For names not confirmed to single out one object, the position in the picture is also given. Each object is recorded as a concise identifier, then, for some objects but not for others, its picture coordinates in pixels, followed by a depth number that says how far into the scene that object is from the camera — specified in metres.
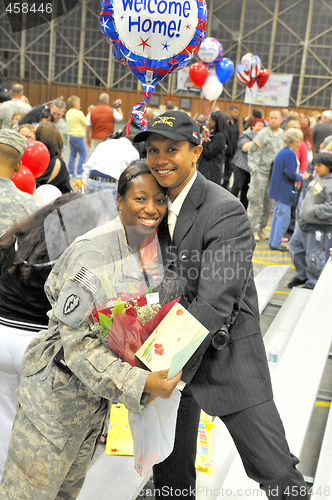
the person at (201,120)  9.12
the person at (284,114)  13.97
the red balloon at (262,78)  11.07
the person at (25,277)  2.15
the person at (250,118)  9.37
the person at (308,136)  8.84
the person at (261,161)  7.58
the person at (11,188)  2.82
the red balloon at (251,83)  10.98
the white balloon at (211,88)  9.87
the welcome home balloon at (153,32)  3.05
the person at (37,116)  6.80
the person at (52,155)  4.59
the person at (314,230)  5.47
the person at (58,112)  7.19
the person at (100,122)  8.93
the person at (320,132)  9.05
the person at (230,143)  9.44
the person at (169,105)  9.54
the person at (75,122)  10.21
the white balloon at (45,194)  3.48
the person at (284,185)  6.88
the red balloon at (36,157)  3.86
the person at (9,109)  7.56
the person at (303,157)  7.92
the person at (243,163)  8.18
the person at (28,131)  5.00
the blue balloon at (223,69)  10.72
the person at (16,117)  7.03
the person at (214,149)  7.92
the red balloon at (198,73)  9.57
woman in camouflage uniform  1.67
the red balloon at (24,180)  3.45
